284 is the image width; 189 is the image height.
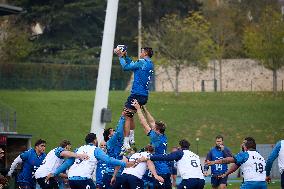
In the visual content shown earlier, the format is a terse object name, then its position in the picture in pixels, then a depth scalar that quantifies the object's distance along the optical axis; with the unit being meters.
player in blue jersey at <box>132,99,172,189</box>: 22.78
